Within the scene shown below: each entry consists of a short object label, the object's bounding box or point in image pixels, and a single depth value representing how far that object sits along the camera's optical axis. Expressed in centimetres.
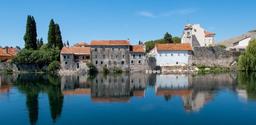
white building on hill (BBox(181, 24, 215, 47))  7524
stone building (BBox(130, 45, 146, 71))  6744
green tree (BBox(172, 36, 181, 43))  9542
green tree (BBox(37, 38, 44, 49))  8793
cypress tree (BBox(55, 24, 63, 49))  6994
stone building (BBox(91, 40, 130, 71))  6681
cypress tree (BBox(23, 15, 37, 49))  6881
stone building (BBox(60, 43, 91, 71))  6588
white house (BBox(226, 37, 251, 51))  7530
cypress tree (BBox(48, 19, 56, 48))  6876
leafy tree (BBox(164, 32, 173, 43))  8544
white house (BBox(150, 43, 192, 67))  6825
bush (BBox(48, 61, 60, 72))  6631
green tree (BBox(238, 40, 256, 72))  5947
